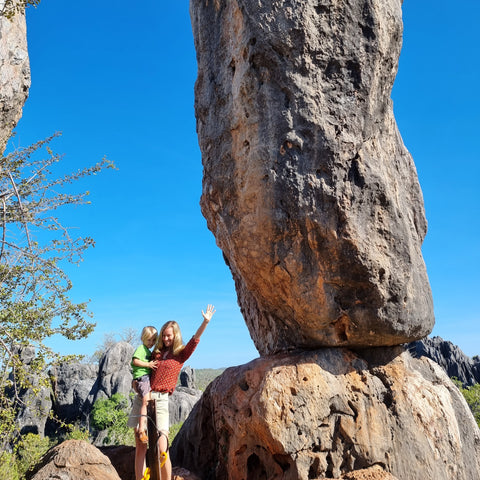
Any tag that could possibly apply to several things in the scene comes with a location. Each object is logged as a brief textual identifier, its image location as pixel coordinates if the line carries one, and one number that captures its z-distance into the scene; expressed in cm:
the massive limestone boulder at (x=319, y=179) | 578
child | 545
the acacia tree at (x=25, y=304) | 662
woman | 555
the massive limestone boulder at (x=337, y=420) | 541
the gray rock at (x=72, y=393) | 2534
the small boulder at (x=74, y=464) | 511
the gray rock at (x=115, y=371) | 2512
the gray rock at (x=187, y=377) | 3278
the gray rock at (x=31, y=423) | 2067
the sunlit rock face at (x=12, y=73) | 619
